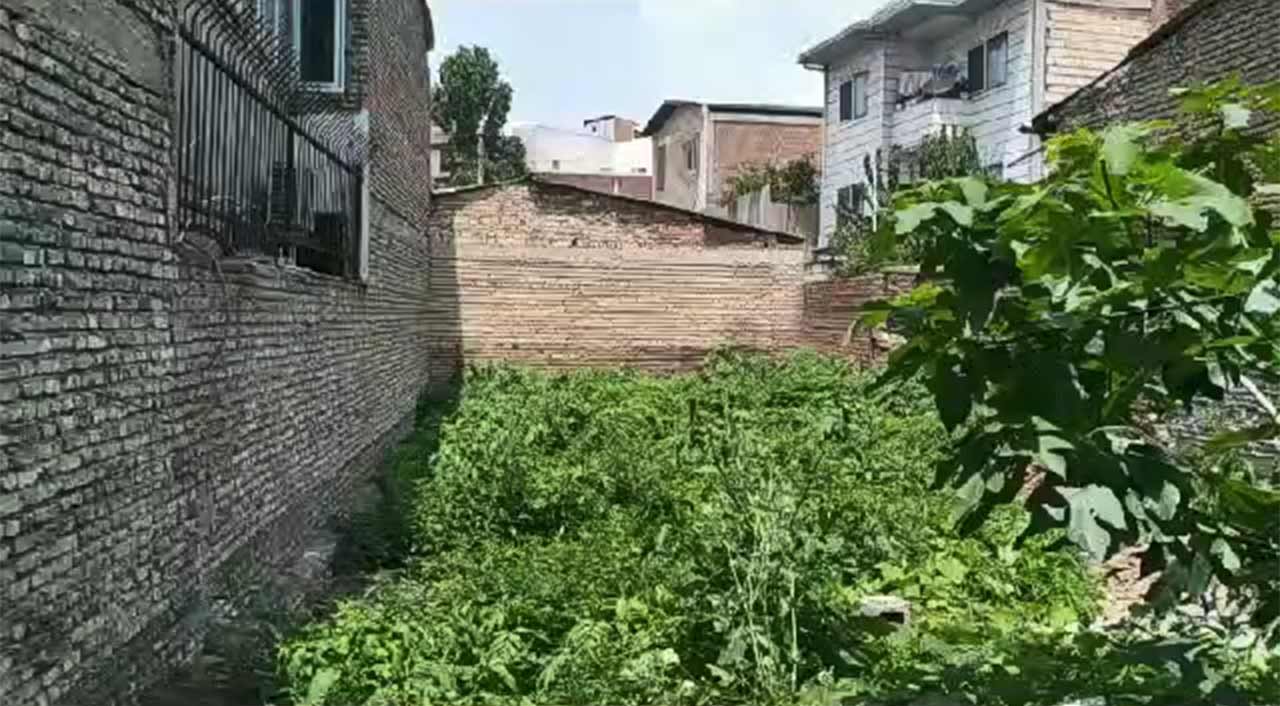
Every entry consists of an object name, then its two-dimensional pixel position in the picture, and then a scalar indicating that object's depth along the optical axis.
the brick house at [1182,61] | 11.12
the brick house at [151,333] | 3.85
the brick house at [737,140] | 35.59
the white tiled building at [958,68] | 21.56
